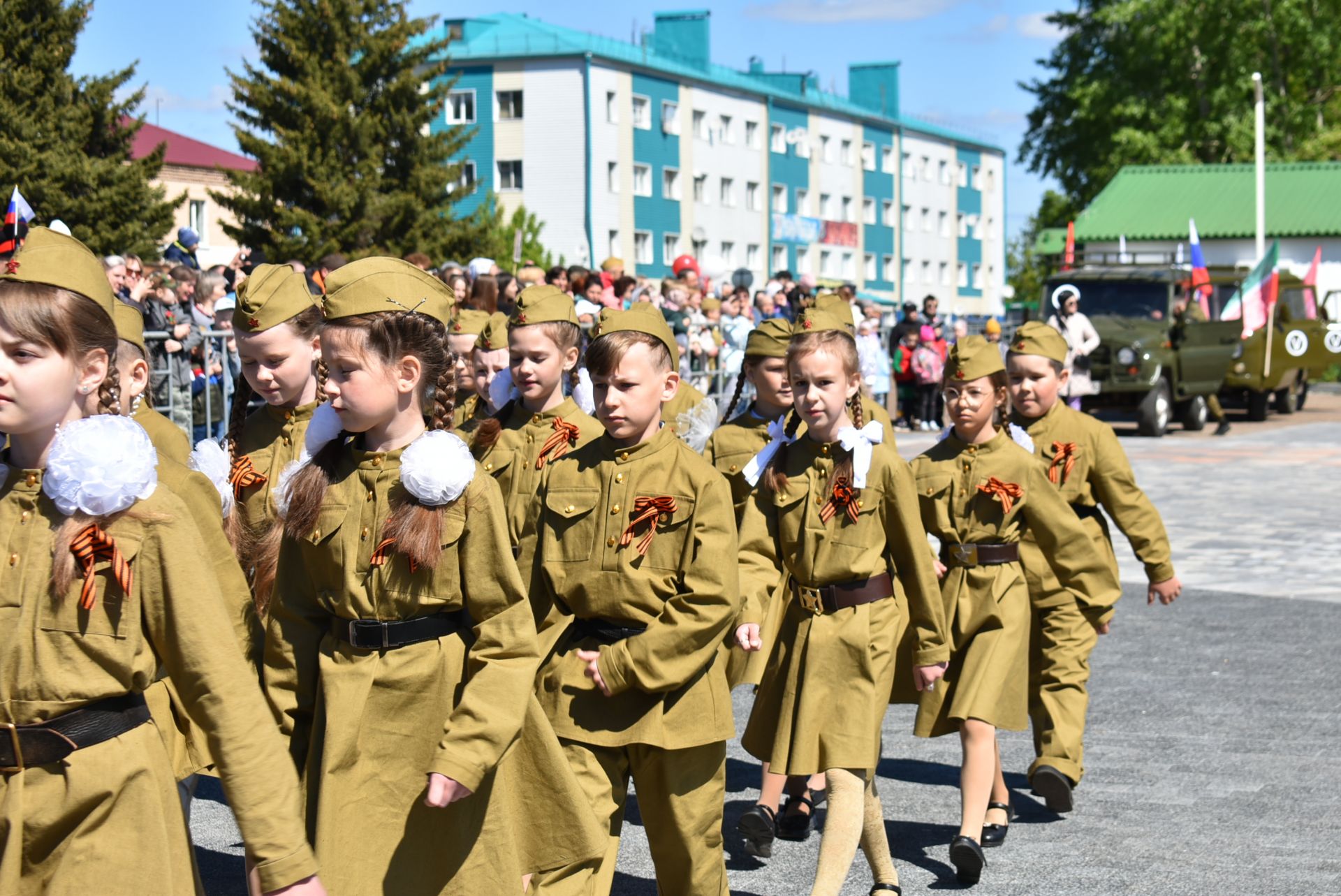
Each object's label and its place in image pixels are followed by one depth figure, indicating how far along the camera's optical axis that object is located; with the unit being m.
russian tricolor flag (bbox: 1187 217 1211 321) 27.44
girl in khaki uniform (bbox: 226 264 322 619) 4.99
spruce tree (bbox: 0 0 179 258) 26.88
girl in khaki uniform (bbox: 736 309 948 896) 5.45
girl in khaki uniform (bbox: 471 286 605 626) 6.09
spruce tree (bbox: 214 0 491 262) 41.38
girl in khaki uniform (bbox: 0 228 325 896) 2.96
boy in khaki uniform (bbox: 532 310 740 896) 4.66
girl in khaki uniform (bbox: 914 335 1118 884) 6.29
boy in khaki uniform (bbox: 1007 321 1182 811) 6.90
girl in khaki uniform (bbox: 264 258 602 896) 3.57
